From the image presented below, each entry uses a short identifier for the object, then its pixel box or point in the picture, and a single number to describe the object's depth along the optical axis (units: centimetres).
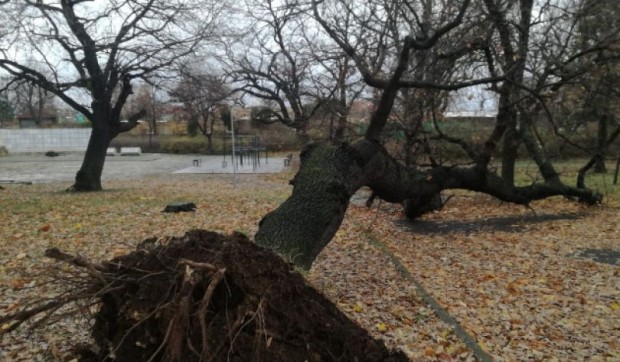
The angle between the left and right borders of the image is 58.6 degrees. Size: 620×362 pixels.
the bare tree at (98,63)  1476
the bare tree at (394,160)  530
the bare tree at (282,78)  2167
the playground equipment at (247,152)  3300
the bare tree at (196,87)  1616
